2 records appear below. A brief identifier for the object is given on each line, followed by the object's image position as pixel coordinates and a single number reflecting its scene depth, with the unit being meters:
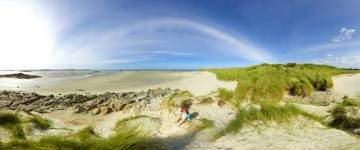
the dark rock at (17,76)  43.05
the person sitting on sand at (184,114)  7.56
